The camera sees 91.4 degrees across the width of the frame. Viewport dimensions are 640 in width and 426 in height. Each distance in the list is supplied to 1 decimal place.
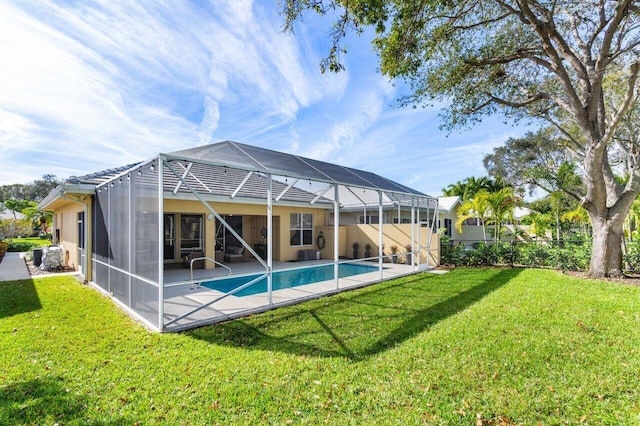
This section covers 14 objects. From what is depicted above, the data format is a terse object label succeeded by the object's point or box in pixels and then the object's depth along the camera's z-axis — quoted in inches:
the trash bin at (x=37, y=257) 530.0
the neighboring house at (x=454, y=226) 964.6
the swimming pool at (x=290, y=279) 379.6
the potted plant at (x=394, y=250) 590.4
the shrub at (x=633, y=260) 425.2
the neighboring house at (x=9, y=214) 1666.8
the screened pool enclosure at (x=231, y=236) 235.3
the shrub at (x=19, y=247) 834.8
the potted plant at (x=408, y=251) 566.0
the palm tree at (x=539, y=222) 821.2
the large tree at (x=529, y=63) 340.5
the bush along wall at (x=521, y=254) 459.2
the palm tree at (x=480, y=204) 593.3
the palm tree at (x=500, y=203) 571.8
